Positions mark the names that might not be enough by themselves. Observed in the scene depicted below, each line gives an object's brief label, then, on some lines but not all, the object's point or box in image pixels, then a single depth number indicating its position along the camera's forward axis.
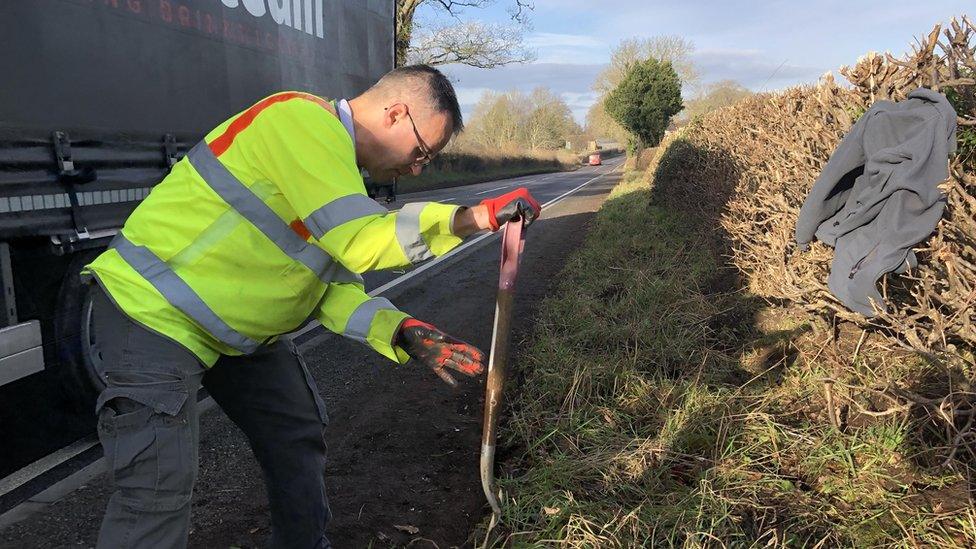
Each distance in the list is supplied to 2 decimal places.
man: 1.56
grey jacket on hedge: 2.58
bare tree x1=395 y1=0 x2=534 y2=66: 20.70
